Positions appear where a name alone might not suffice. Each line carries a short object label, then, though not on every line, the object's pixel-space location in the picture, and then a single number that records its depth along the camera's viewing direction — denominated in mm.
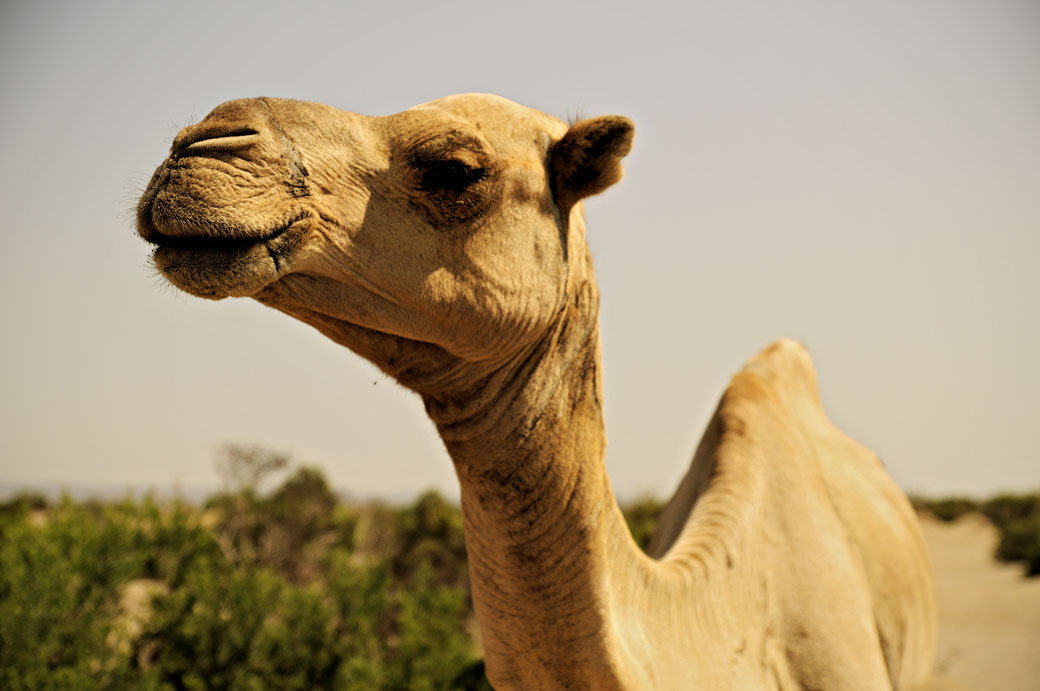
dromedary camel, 1983
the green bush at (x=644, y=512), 18444
